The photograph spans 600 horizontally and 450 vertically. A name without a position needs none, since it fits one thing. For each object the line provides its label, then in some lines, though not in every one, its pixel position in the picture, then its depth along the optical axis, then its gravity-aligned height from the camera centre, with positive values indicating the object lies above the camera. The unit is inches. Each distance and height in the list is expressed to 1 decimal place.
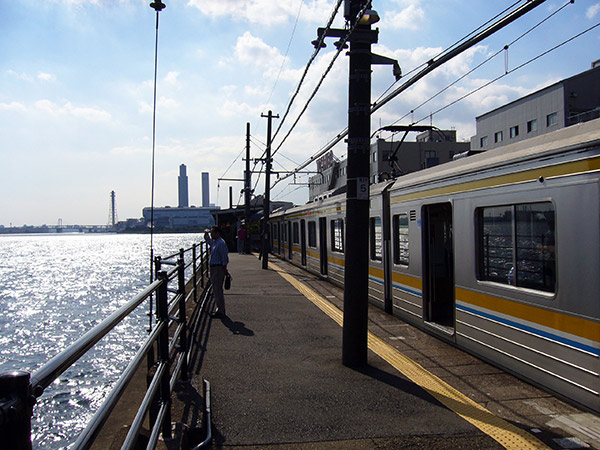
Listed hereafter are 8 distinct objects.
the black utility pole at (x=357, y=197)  223.8 +16.6
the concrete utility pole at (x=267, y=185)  754.2 +82.8
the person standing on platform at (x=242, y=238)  1095.4 -8.4
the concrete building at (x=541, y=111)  1422.2 +377.0
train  162.6 -10.3
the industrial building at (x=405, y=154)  1889.8 +327.2
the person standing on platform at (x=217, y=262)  348.2 -19.1
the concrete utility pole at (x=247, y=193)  1128.8 +98.7
